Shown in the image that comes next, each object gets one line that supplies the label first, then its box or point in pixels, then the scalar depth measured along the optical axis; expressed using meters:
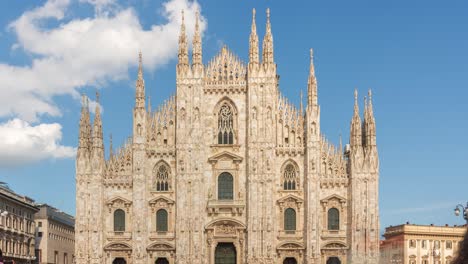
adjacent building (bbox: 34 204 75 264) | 88.75
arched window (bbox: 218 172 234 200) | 61.97
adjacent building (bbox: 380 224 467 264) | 87.75
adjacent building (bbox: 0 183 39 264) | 71.69
